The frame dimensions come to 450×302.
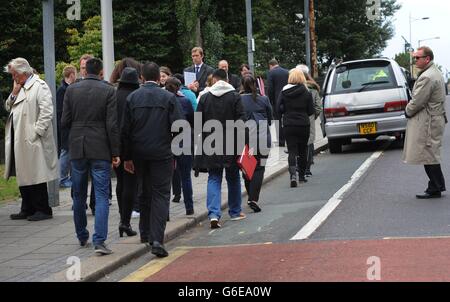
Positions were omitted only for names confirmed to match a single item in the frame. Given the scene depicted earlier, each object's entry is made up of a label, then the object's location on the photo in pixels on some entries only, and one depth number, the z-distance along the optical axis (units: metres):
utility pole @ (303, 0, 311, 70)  30.87
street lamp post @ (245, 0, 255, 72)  22.61
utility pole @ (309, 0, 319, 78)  33.16
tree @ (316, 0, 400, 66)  48.88
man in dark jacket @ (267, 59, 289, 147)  16.81
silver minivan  15.84
